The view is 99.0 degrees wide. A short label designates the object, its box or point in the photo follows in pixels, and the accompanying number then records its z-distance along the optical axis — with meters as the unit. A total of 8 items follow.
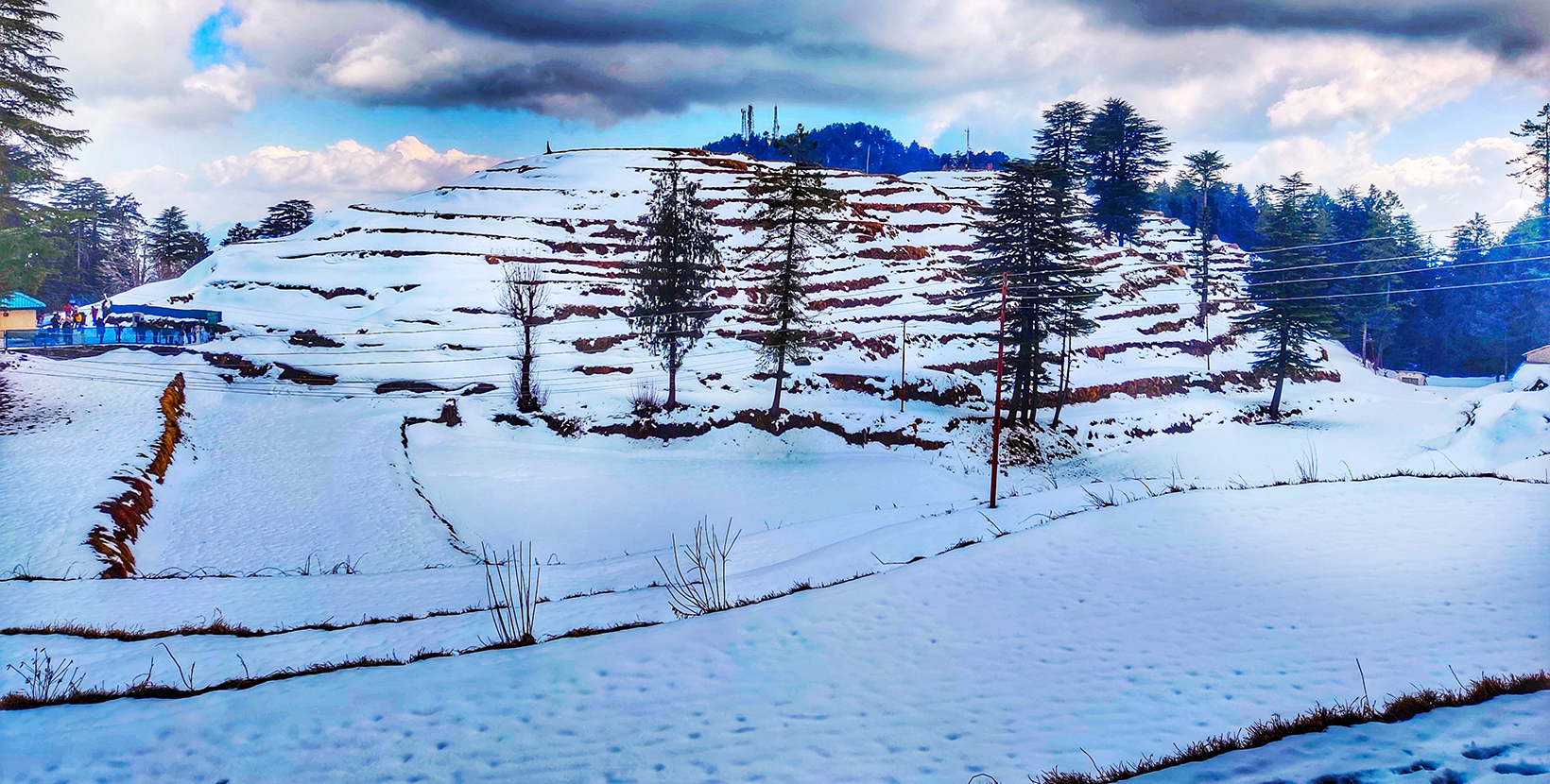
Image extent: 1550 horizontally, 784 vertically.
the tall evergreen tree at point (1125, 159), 62.03
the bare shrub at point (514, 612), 7.79
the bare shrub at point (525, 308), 28.81
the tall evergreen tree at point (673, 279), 29.88
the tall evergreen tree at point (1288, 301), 36.47
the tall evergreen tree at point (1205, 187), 47.13
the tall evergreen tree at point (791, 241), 29.53
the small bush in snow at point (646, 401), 29.28
